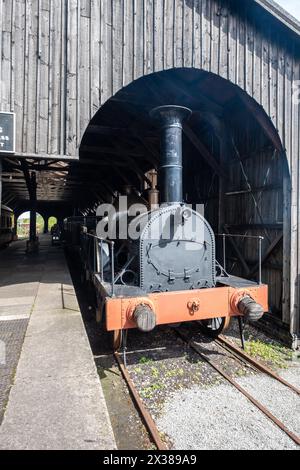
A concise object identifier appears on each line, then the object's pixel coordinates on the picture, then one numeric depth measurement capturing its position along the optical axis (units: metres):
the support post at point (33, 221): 13.27
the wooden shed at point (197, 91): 3.89
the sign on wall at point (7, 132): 3.70
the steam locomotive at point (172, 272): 3.86
